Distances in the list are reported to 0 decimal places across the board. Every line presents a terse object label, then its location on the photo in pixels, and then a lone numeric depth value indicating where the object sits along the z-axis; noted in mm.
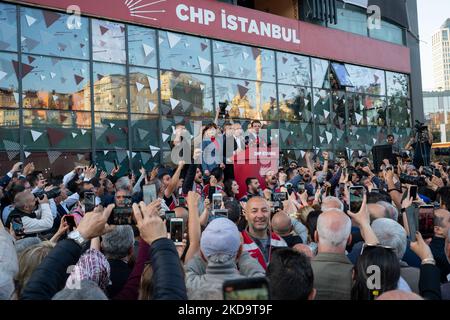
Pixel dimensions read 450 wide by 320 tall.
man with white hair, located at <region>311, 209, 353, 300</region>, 3352
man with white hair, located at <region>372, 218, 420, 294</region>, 3748
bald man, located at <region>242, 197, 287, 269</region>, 4902
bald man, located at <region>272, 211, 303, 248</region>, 5164
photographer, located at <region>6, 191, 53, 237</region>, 5477
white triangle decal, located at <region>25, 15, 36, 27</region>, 12827
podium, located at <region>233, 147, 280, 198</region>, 10297
